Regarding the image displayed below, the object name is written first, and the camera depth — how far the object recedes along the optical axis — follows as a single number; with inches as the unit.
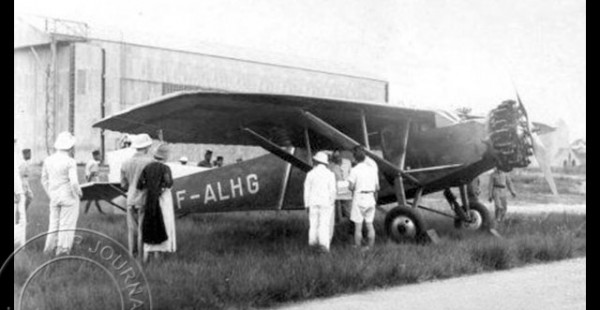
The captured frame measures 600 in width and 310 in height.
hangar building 836.6
